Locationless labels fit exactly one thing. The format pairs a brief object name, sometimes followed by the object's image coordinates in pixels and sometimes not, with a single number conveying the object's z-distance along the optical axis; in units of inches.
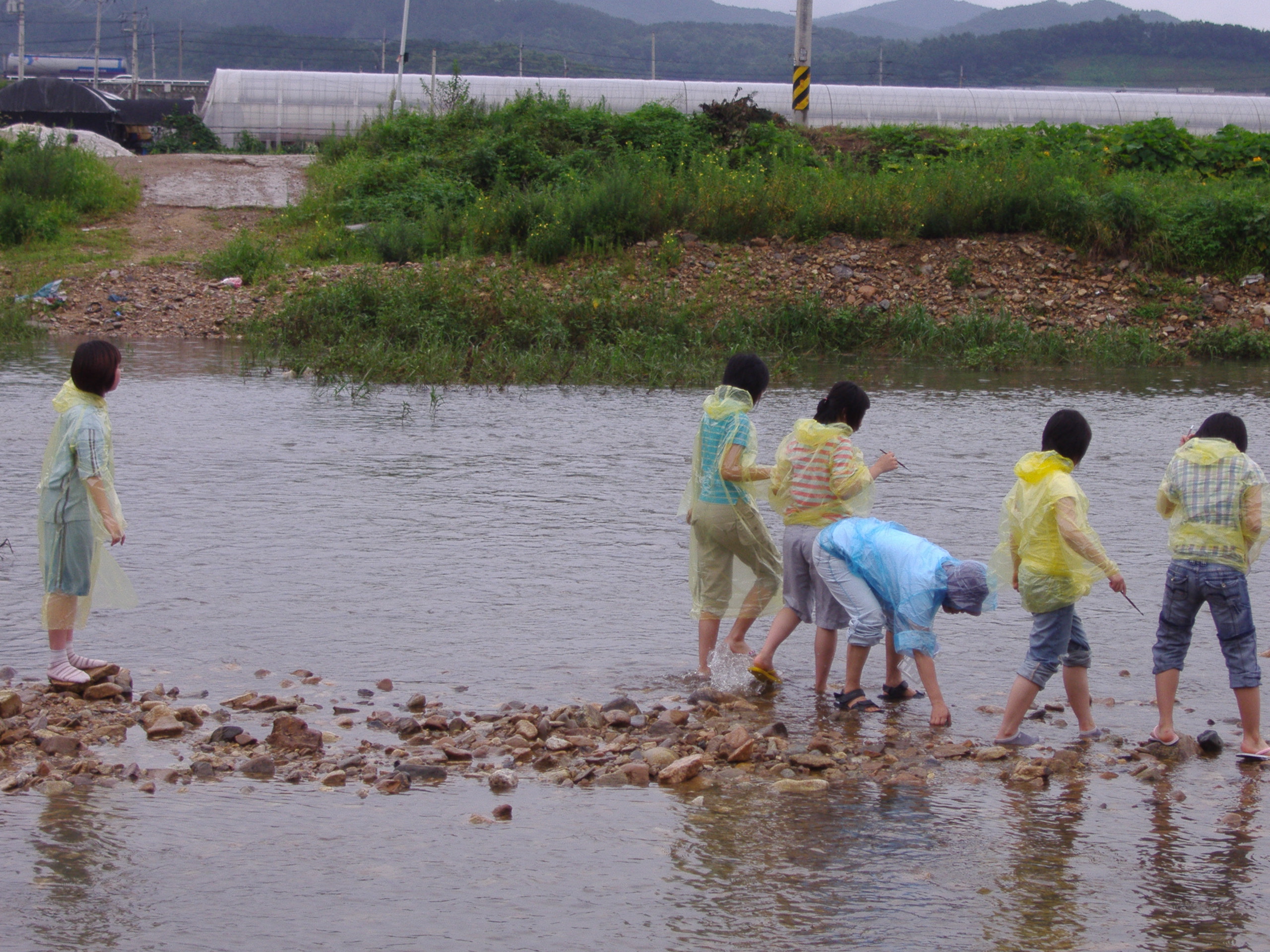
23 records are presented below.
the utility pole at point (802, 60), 2143.2
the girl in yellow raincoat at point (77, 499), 444.8
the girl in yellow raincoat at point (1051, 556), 393.7
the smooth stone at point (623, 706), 418.6
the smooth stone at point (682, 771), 367.6
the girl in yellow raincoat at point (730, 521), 465.1
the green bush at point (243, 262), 1731.1
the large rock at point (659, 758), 377.4
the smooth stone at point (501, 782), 361.7
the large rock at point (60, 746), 377.4
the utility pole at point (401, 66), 2345.7
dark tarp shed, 3095.5
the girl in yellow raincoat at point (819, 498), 446.9
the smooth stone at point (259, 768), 369.4
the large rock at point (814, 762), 381.1
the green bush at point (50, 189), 1871.3
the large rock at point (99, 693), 425.4
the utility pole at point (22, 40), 5767.7
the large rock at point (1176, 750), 398.3
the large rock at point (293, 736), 382.9
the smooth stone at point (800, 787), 364.5
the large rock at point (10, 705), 399.5
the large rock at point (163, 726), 395.9
